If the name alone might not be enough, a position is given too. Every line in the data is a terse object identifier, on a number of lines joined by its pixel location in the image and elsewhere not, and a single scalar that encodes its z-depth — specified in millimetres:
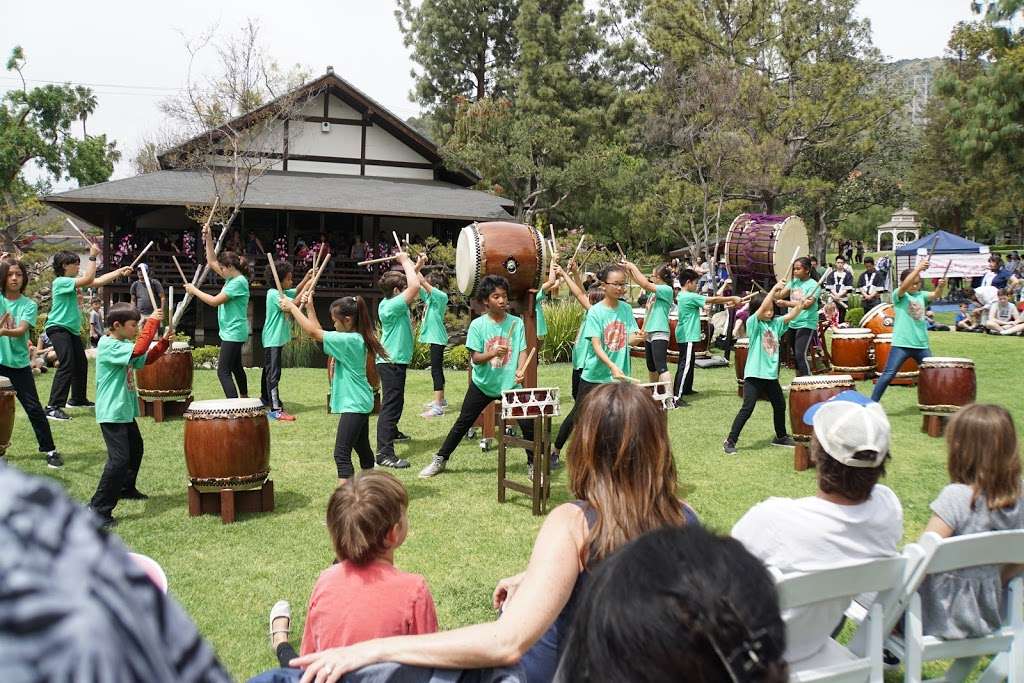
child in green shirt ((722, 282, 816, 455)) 7781
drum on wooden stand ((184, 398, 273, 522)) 5949
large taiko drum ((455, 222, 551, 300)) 7973
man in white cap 2885
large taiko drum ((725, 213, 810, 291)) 15188
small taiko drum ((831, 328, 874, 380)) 12117
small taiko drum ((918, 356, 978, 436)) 8773
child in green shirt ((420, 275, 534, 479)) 6969
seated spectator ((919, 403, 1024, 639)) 3248
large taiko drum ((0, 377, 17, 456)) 6500
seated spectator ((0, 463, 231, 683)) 654
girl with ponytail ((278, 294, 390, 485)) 6176
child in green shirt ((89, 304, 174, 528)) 5656
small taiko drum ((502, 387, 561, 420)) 6395
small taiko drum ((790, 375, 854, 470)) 7602
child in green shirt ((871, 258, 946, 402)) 8883
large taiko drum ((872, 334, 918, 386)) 11914
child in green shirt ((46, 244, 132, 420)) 8203
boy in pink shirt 2699
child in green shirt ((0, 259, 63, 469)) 7230
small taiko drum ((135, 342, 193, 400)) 9555
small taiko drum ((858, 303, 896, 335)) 12750
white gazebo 47250
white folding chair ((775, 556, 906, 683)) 2424
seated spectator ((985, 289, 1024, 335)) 16734
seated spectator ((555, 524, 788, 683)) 1067
